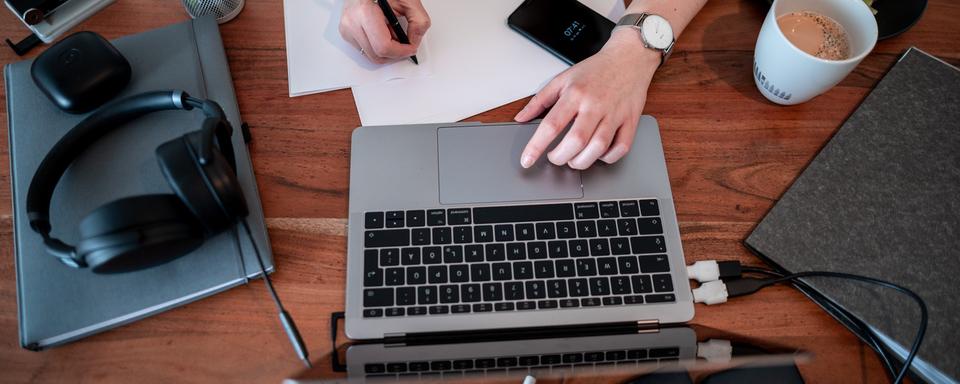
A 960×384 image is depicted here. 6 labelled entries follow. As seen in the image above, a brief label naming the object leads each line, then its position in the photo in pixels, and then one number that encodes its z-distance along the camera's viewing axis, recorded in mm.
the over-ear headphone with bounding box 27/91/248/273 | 522
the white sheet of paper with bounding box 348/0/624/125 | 714
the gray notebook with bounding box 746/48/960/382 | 604
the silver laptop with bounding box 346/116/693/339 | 603
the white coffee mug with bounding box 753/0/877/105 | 636
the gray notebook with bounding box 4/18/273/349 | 585
